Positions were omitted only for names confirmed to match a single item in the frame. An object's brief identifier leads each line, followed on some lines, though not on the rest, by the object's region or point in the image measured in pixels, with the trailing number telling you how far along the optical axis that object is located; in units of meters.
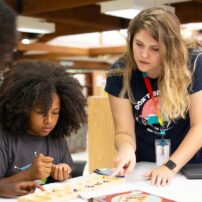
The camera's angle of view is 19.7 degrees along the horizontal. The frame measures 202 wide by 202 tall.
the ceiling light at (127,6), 3.65
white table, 1.77
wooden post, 3.25
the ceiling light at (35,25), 4.74
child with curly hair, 2.13
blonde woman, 2.03
